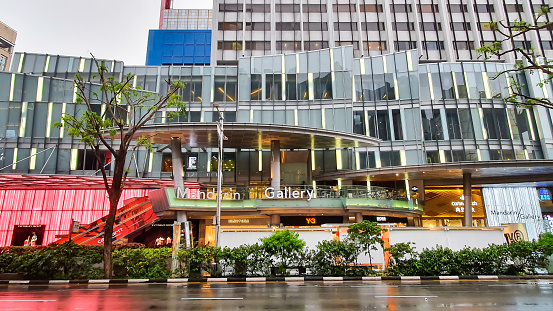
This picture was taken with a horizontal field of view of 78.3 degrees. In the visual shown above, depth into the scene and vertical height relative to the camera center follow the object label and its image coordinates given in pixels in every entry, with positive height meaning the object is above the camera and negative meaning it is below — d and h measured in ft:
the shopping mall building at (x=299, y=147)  96.68 +35.77
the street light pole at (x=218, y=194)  66.08 +12.27
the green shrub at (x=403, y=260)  59.06 -1.65
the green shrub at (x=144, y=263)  59.11 -1.21
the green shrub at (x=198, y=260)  59.11 -0.87
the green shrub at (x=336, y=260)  59.21 -1.31
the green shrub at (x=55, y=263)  58.23 -0.85
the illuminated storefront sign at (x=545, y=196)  139.95 +20.35
